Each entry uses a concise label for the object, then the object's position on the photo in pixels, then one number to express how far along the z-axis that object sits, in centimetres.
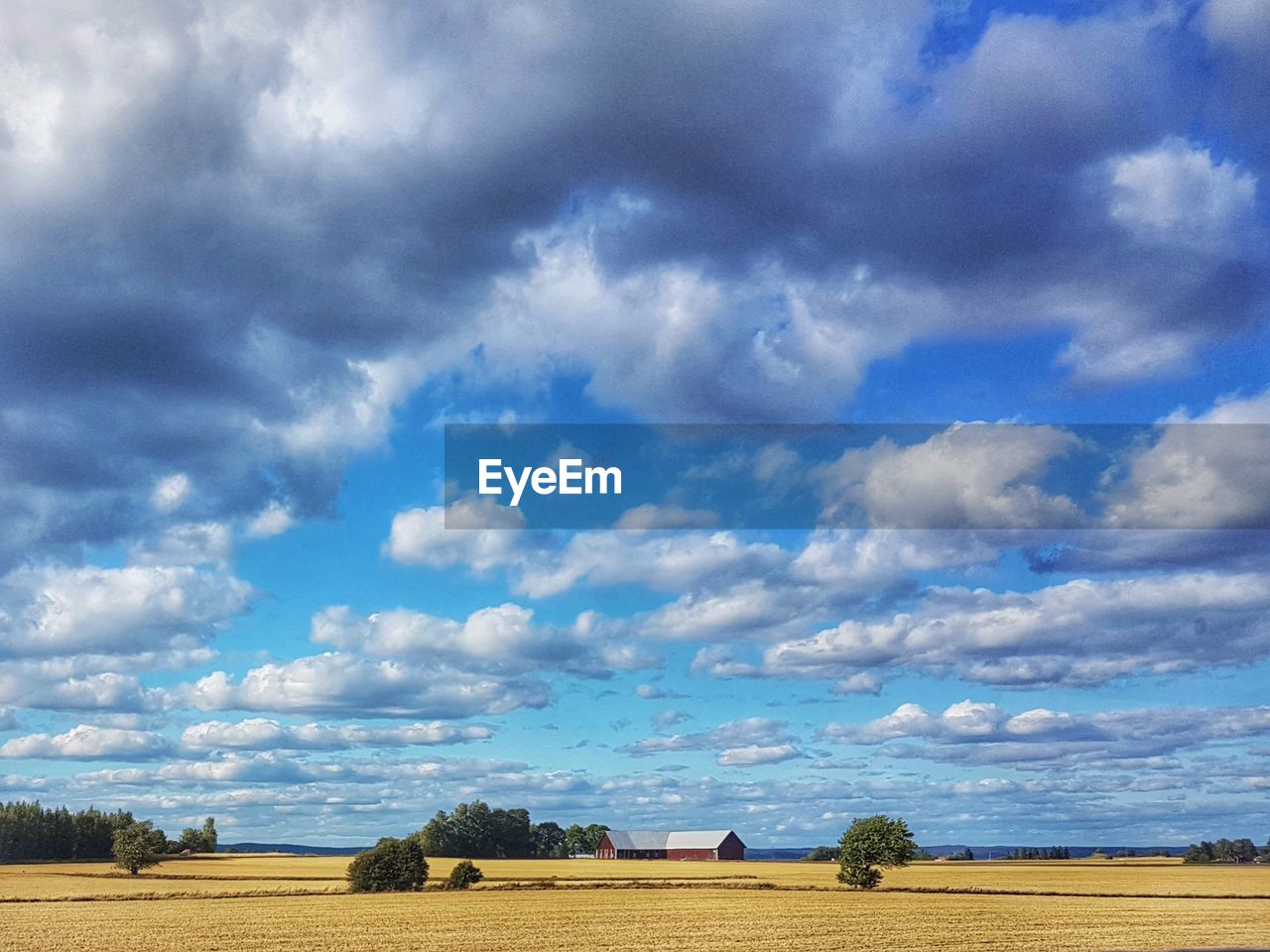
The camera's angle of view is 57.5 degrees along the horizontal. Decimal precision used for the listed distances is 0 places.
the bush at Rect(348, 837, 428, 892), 10056
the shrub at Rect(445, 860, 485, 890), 10431
